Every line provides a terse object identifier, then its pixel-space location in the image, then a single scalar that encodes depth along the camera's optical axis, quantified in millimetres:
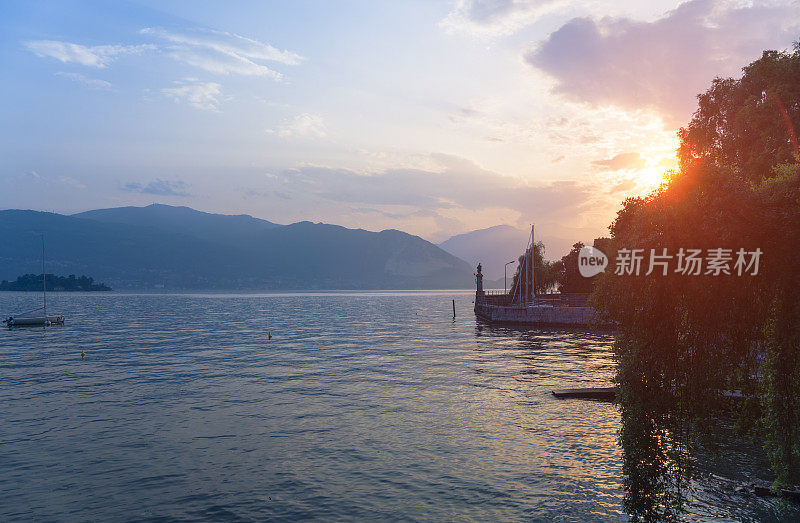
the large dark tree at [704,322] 10703
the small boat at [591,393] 30438
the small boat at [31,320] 88762
